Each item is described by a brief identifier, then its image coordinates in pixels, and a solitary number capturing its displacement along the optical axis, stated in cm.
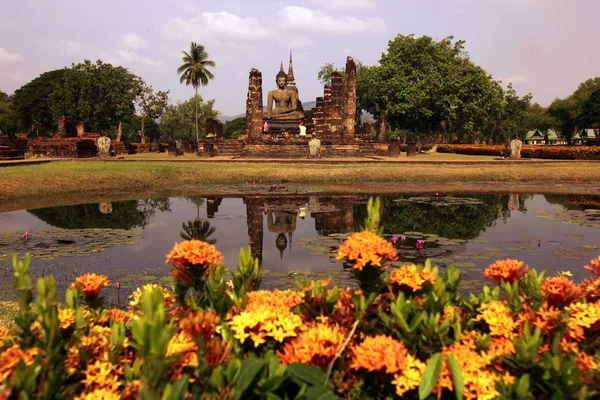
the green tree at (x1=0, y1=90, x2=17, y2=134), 5687
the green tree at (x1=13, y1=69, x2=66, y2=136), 5466
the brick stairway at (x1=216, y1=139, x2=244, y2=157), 2788
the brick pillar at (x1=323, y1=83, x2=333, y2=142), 2820
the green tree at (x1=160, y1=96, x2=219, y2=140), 6869
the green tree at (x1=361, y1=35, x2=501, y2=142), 3991
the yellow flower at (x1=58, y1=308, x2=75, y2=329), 175
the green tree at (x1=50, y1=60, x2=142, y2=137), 4150
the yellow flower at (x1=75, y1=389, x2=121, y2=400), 141
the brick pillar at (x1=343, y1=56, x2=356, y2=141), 2855
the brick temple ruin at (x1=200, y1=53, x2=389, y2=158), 2638
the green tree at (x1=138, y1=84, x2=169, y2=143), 5472
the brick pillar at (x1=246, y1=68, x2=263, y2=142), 2798
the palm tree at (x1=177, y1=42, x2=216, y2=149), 4916
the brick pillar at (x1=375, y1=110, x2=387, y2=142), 3533
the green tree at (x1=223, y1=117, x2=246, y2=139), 8908
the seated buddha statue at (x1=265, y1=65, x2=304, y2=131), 3319
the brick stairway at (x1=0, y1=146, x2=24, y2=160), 2288
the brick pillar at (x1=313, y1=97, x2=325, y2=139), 2900
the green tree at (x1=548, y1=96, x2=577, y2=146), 6111
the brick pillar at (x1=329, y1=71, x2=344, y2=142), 2809
